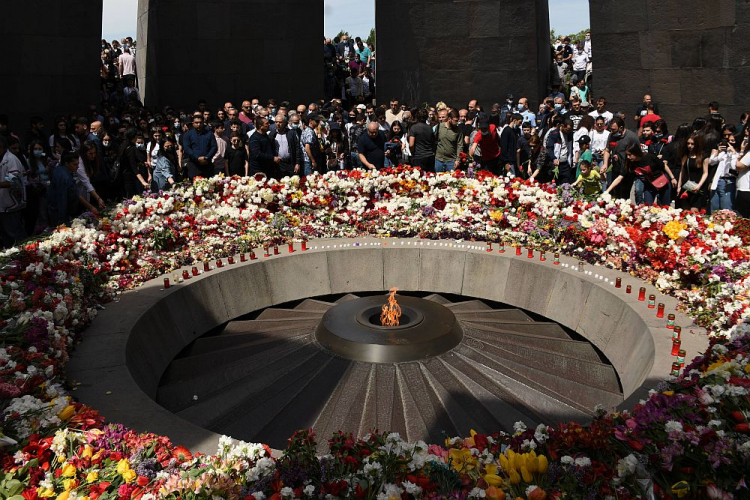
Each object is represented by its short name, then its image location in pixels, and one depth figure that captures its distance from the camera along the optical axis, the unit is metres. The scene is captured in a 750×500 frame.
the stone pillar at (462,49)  18.70
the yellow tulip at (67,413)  4.73
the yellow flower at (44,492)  3.93
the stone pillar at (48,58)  14.98
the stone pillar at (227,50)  18.92
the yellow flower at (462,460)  4.14
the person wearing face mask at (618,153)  11.52
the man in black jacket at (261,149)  12.51
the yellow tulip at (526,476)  3.91
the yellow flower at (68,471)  4.12
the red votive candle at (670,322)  6.77
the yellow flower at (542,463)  3.94
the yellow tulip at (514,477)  3.92
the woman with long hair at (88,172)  10.42
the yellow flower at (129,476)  4.12
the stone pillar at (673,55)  15.01
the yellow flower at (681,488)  3.70
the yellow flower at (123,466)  4.17
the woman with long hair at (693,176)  11.37
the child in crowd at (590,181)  11.82
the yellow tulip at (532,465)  3.96
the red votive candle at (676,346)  6.24
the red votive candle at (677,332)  6.48
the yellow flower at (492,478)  3.89
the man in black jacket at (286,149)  12.97
